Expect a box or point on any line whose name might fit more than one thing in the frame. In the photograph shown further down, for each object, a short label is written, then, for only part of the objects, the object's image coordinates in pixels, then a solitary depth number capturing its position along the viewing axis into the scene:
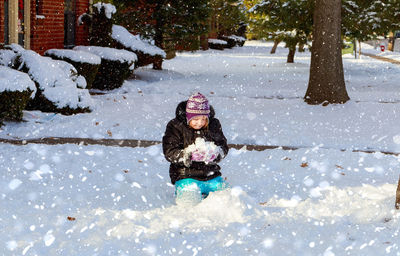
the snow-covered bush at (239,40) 53.50
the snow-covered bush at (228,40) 51.78
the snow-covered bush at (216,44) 47.11
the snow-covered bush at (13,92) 9.68
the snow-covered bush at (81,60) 13.42
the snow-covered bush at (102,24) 16.88
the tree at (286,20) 20.83
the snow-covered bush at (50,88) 11.12
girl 5.55
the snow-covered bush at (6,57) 10.89
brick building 13.88
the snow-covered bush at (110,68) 15.65
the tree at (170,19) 21.91
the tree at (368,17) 21.59
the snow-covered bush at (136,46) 18.50
